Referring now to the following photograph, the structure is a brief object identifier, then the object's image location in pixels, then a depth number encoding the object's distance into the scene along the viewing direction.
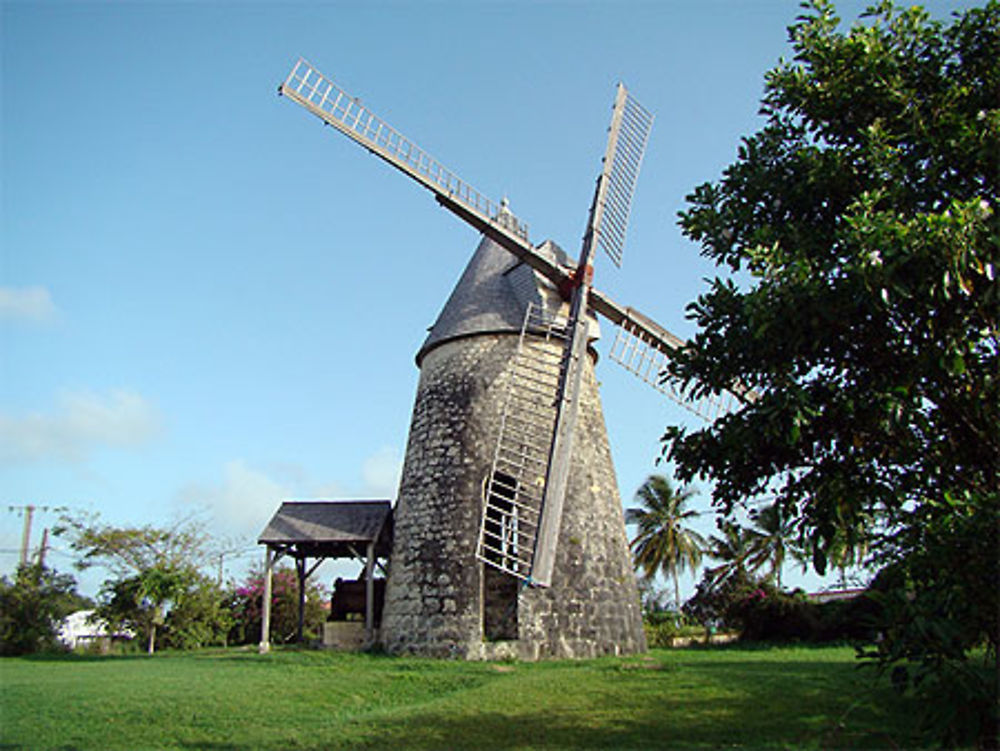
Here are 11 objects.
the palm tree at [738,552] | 28.59
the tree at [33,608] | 21.66
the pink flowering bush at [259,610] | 25.38
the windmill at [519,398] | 13.58
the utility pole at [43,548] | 24.42
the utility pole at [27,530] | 30.39
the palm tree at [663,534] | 32.69
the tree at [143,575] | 19.98
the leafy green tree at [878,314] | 4.80
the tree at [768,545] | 29.22
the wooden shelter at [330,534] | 16.52
